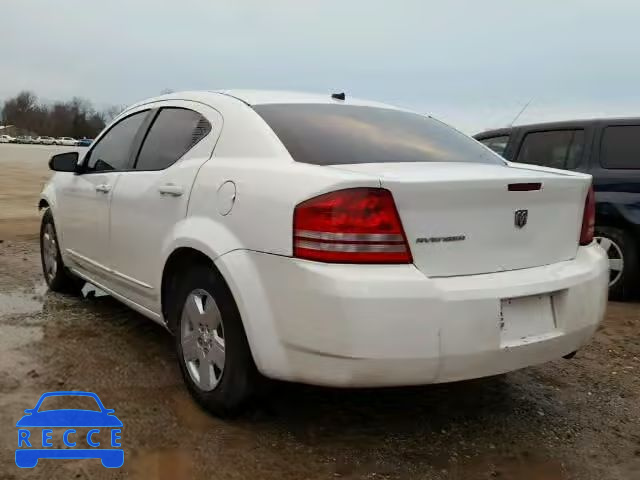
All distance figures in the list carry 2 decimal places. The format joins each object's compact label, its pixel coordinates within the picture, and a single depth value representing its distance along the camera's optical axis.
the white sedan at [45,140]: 93.82
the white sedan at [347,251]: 2.49
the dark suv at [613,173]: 5.54
